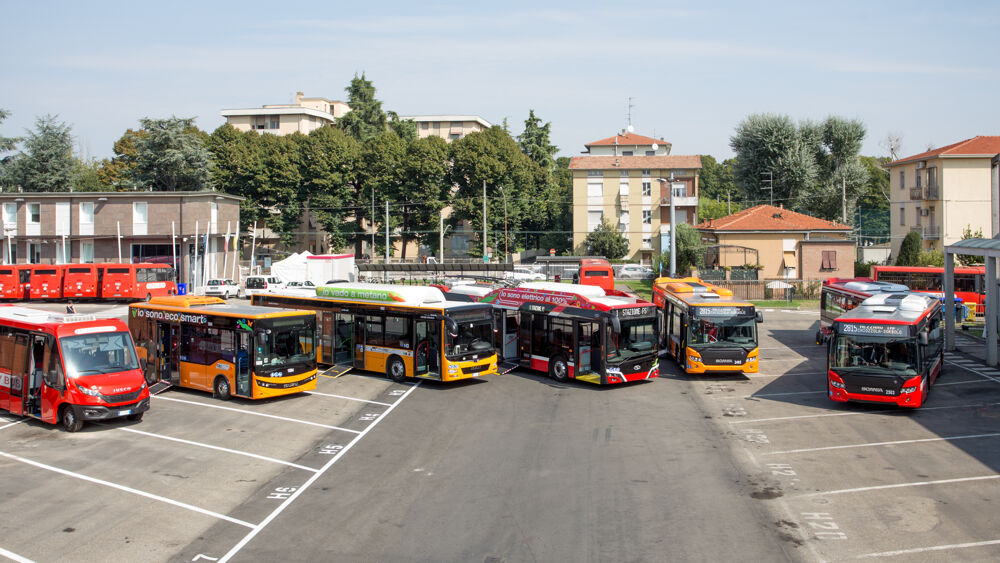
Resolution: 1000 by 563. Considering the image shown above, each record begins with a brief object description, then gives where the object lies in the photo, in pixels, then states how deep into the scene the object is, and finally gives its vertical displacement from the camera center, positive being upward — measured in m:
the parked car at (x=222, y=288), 49.97 -1.84
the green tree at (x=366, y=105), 94.94 +18.58
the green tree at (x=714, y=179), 134.75 +13.72
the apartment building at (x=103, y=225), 58.38 +2.61
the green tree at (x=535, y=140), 99.56 +14.93
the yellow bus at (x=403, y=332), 23.02 -2.25
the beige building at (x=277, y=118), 106.19 +19.21
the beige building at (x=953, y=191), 61.91 +5.10
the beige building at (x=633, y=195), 83.69 +6.61
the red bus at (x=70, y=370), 17.59 -2.52
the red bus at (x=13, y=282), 49.97 -1.34
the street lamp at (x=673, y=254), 41.91 +0.13
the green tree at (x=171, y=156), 76.38 +9.98
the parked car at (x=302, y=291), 27.80 -1.15
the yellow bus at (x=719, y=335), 24.75 -2.50
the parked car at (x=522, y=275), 59.30 -1.36
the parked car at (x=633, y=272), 73.32 -1.43
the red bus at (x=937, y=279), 41.22 -1.31
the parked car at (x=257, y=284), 51.66 -1.62
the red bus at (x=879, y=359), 19.48 -2.63
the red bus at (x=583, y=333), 23.09 -2.30
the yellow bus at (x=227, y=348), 20.62 -2.42
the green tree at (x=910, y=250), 56.94 +0.35
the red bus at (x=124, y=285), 50.59 -1.59
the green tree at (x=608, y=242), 81.81 +1.54
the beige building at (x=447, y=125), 120.25 +20.38
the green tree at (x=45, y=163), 78.19 +9.80
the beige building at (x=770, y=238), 61.88 +1.40
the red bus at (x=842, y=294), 31.00 -1.60
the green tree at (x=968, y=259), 51.77 -0.31
